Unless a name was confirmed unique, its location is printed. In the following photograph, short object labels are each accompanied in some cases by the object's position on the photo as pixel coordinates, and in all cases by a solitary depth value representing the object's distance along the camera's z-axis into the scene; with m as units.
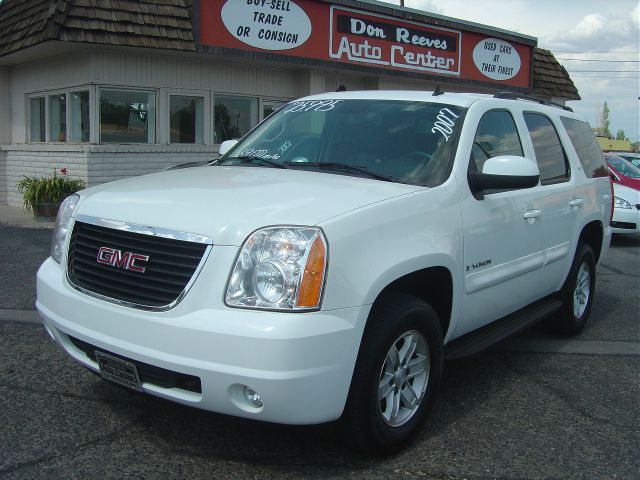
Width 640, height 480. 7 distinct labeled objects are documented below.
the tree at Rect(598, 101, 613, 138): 105.38
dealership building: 11.20
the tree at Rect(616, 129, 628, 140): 93.19
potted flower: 11.32
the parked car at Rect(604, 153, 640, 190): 12.07
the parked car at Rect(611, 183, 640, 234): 11.34
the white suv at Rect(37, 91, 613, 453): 2.82
